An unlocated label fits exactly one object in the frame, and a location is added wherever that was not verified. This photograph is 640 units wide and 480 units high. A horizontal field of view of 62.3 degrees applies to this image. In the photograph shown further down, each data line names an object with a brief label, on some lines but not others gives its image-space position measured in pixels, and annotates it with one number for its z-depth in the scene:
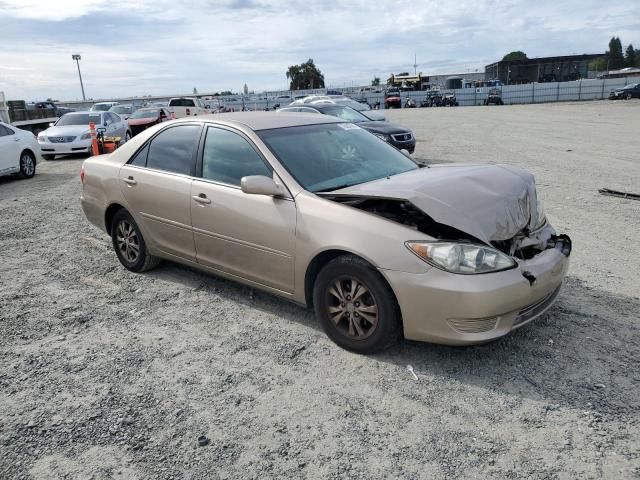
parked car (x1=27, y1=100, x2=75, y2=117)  46.50
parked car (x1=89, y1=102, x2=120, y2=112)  32.66
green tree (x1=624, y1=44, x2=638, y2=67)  129.62
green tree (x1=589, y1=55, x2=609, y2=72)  130.00
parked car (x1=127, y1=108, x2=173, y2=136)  22.33
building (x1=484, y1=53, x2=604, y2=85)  83.75
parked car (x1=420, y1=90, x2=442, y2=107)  51.94
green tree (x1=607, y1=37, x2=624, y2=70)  128.12
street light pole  71.64
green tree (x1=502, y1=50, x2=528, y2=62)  132.00
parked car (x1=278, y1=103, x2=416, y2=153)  12.89
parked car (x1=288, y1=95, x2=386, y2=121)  15.84
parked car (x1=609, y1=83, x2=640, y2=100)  42.17
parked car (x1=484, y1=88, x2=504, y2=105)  47.44
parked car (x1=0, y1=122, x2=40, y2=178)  12.70
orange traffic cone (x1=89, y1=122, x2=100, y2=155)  14.87
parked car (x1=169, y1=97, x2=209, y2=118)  30.17
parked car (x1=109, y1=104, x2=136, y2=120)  30.84
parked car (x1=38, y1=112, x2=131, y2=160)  17.09
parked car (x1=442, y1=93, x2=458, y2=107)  50.75
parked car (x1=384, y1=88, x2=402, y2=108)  52.16
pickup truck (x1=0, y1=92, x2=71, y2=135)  28.06
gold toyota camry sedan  3.34
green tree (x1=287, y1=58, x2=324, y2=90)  112.19
